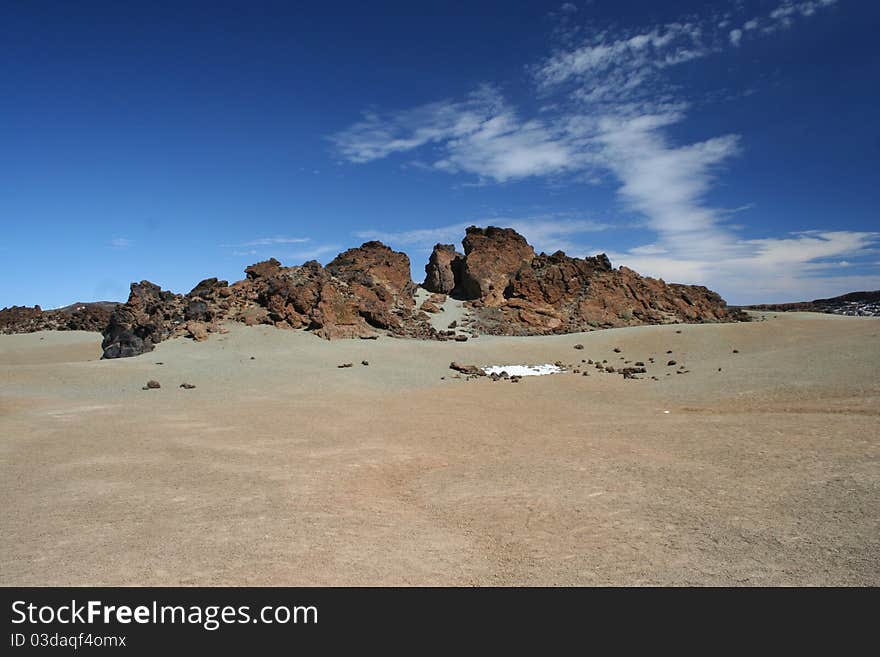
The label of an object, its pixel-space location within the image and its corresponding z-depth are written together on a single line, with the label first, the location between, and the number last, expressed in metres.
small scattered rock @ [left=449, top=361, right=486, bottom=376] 18.88
